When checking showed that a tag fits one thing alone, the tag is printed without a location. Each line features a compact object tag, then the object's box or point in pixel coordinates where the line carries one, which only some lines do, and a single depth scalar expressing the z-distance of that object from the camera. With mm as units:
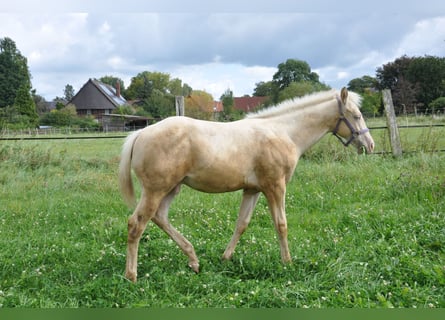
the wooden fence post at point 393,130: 8906
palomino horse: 3680
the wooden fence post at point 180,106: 8711
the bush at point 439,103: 21281
